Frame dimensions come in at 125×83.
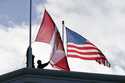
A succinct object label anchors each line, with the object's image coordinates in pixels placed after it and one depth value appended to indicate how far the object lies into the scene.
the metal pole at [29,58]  38.54
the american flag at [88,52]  39.94
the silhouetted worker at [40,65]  39.06
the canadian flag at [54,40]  40.84
